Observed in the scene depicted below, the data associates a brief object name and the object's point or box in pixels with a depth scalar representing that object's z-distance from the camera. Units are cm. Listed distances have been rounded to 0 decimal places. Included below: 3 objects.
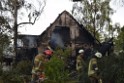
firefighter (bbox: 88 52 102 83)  1761
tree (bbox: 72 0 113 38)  5484
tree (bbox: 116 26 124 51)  2691
